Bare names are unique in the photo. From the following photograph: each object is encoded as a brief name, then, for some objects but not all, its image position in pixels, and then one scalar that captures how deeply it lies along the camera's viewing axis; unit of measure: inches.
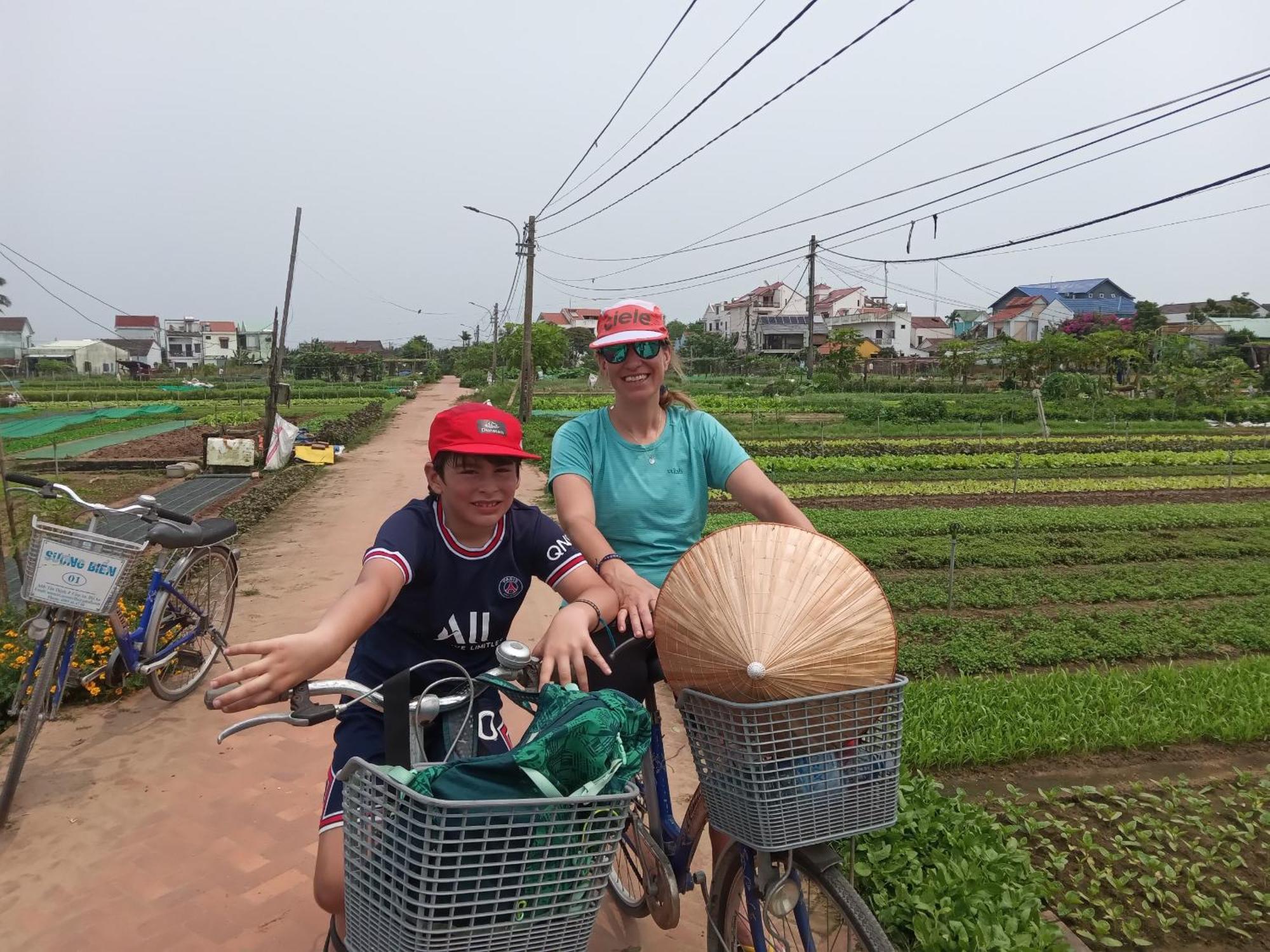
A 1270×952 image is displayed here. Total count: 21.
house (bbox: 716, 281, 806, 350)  3036.4
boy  74.0
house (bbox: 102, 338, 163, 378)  2910.9
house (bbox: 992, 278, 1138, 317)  2559.1
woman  95.5
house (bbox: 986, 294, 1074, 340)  2512.3
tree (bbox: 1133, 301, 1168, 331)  1875.0
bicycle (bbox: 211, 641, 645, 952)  49.2
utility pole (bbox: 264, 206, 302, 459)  585.3
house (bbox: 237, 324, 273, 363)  2514.6
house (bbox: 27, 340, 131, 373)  2620.6
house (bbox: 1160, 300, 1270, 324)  2289.7
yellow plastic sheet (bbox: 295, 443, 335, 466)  606.5
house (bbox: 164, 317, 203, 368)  3275.1
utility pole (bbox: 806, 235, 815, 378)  1402.6
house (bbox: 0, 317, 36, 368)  2338.6
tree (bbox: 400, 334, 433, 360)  3529.0
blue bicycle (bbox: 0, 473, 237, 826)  138.3
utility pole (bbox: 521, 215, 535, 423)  888.9
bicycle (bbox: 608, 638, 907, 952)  65.4
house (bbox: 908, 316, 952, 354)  2925.7
